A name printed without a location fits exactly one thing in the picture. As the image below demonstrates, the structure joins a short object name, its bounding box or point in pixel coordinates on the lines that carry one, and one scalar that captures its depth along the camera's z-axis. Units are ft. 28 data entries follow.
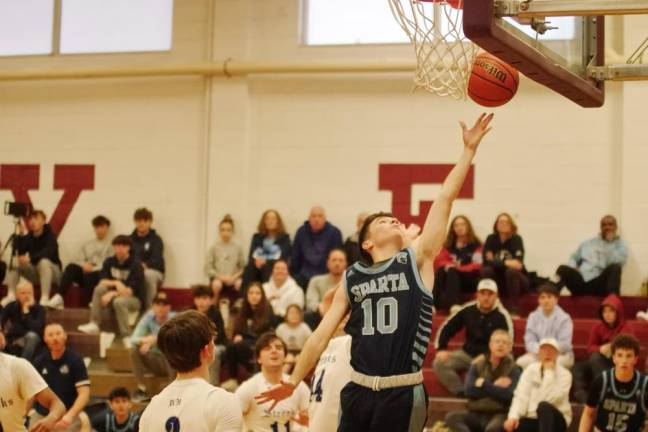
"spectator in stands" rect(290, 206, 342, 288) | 45.14
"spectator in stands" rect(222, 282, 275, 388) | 39.11
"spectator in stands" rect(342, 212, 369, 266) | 43.91
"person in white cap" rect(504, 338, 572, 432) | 33.22
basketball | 20.17
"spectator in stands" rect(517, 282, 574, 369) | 37.19
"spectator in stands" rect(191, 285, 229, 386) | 39.09
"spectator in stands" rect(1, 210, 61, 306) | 46.75
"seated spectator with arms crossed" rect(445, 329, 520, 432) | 34.58
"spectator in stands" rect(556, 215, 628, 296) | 42.47
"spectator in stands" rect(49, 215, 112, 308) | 46.68
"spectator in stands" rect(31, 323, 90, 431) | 36.22
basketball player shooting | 16.58
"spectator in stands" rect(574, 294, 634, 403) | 35.78
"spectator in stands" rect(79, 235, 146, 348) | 43.83
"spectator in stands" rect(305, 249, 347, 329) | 41.29
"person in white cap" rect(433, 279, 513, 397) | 37.29
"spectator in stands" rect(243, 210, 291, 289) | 45.42
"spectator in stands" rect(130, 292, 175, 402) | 40.40
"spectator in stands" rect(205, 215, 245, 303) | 45.65
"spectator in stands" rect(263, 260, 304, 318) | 41.96
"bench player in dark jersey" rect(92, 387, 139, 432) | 34.78
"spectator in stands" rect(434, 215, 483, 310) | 42.04
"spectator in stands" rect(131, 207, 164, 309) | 47.16
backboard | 16.20
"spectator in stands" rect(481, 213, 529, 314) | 41.50
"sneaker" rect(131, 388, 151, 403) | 40.06
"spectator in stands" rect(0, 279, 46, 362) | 40.79
